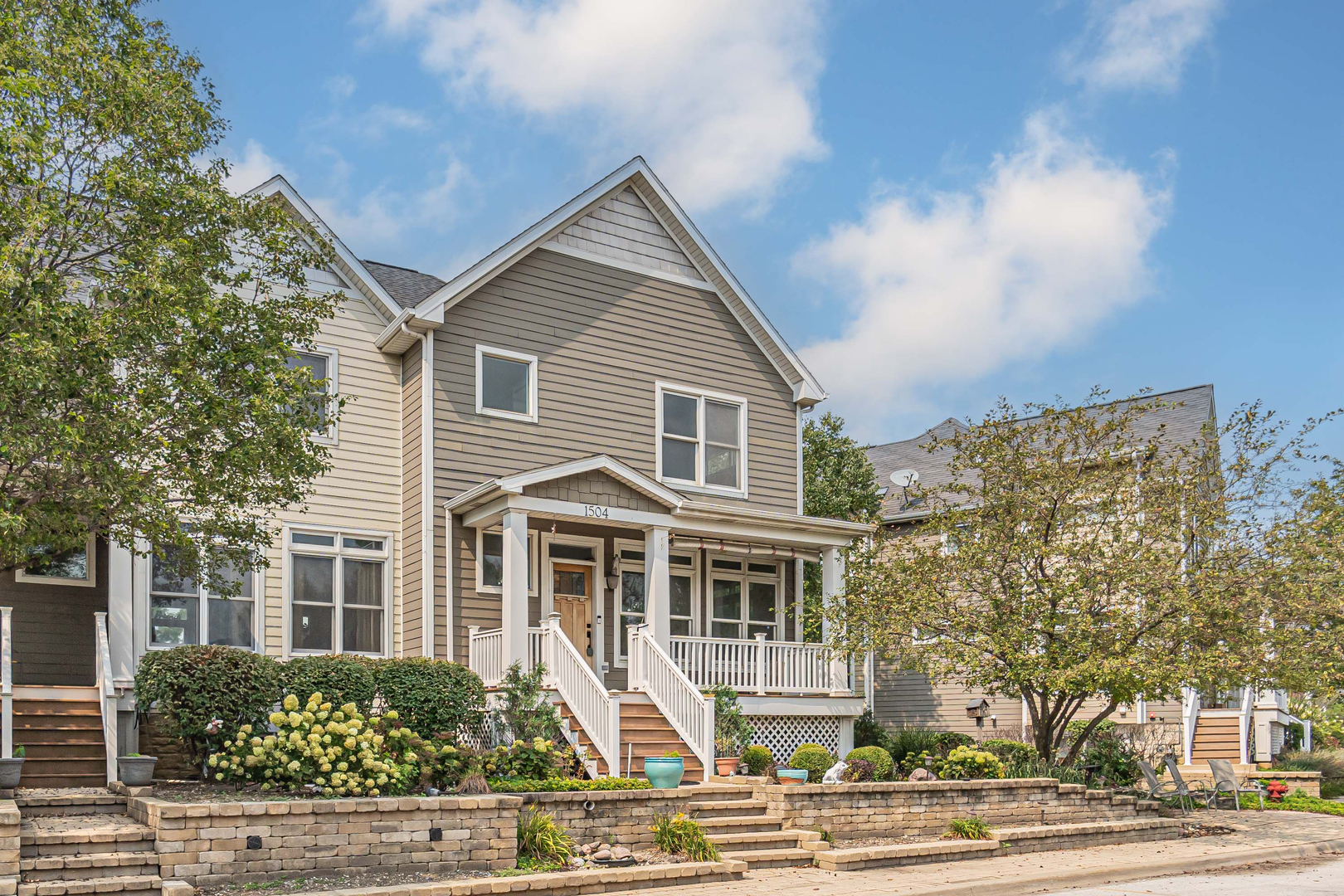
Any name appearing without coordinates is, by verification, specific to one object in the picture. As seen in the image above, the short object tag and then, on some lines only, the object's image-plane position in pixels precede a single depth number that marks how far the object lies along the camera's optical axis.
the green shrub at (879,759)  15.83
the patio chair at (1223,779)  18.09
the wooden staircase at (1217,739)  22.38
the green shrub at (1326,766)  21.84
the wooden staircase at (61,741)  12.02
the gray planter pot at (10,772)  11.02
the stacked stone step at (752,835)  12.44
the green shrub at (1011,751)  16.59
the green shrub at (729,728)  15.88
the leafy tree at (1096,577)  15.81
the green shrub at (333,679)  12.14
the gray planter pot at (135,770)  11.59
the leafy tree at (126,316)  10.05
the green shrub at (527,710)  13.75
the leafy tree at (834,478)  26.55
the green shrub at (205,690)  11.52
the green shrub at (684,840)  11.96
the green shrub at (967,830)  14.30
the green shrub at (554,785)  12.08
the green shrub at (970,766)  15.68
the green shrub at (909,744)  18.49
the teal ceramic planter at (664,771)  13.15
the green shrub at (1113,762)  18.83
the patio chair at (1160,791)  16.72
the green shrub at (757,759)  15.69
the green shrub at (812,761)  16.11
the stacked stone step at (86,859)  9.11
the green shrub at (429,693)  12.67
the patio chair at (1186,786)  17.20
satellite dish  29.11
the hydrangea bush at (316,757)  10.91
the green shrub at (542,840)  11.27
